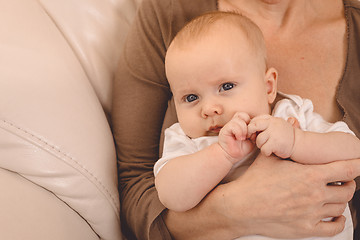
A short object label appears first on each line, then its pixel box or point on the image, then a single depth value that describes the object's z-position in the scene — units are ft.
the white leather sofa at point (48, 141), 2.76
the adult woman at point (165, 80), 3.37
